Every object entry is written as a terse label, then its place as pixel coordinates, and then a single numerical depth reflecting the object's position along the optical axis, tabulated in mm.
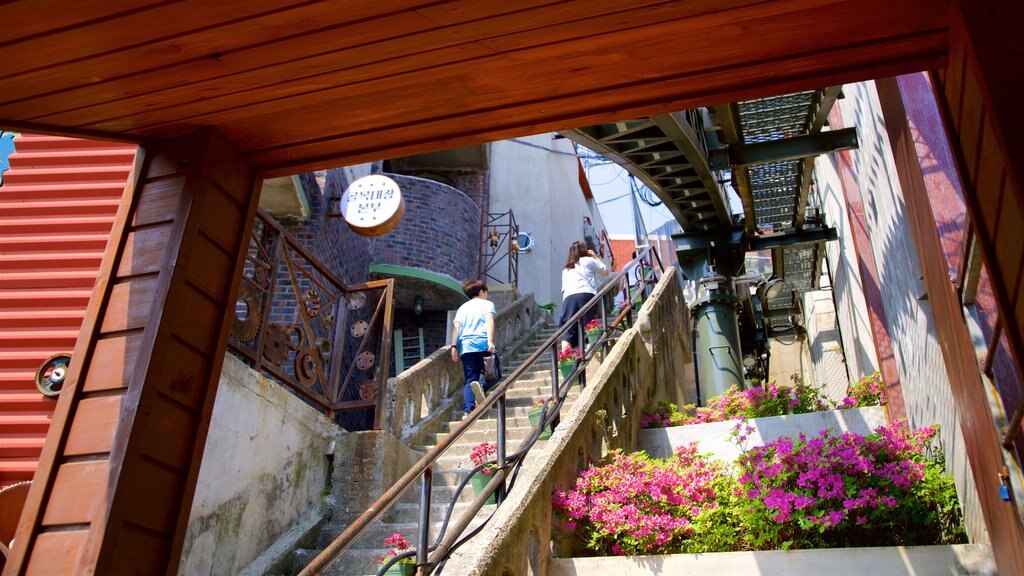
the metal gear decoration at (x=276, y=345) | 6430
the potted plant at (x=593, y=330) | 8773
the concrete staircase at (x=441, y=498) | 5246
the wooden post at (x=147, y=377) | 2125
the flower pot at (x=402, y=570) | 4441
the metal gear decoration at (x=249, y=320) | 6000
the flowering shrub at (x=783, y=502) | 4469
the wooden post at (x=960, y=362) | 3289
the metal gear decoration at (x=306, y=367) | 6719
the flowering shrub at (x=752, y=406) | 7027
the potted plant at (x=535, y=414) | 6717
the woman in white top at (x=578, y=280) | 8828
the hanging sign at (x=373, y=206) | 9914
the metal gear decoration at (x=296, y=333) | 6748
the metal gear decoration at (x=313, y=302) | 7426
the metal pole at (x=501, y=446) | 4846
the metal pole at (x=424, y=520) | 3688
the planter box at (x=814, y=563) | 3947
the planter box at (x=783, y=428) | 6469
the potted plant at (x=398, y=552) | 4457
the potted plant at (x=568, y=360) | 7745
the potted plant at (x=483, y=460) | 5551
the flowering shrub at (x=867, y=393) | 7016
